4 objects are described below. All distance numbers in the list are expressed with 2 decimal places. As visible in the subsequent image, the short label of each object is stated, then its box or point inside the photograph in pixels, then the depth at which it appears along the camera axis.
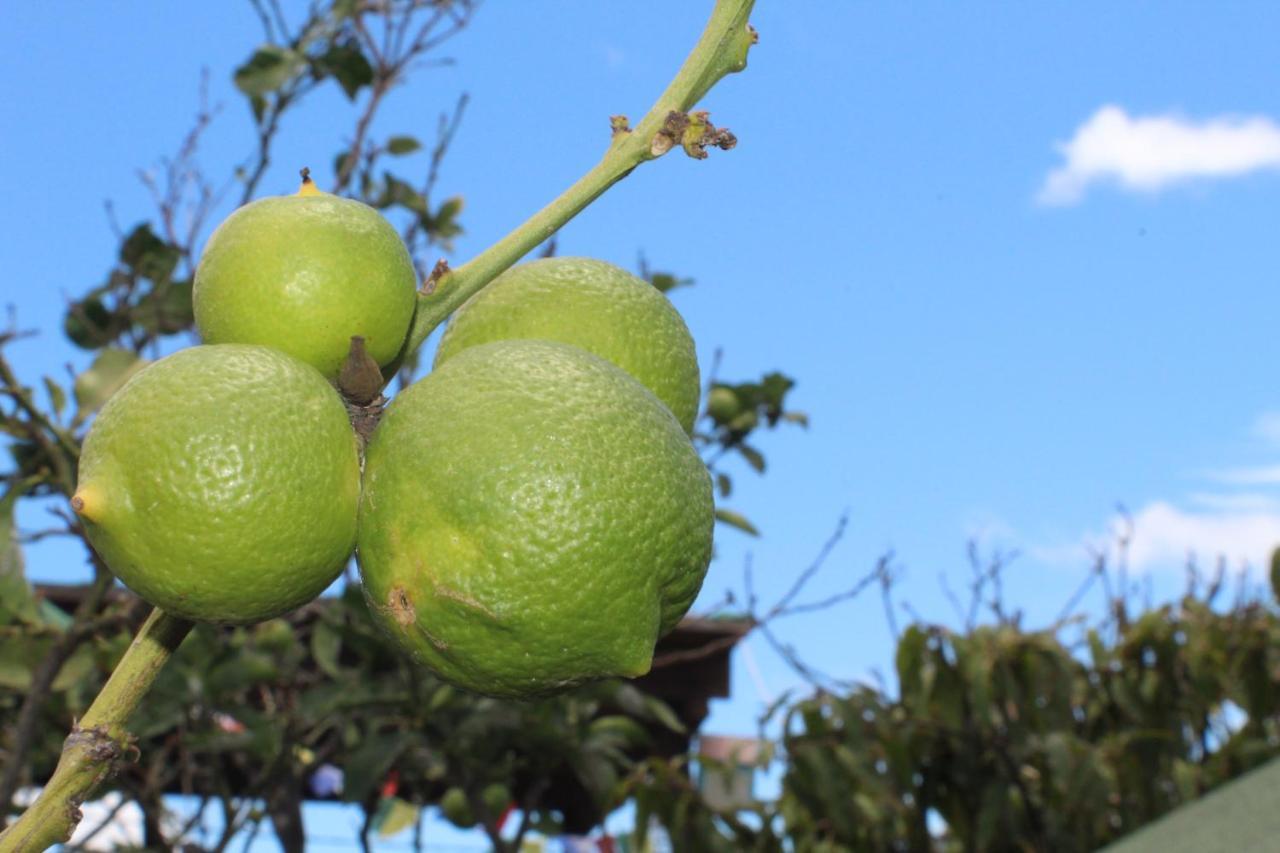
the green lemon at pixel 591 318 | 0.46
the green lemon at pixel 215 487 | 0.40
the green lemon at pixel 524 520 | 0.40
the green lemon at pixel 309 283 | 0.43
